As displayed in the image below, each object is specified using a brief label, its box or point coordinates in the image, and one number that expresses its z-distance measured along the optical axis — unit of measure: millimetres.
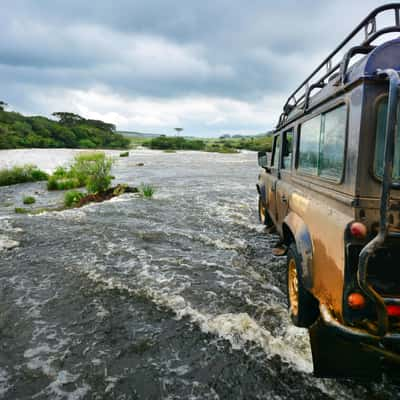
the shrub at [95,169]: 13037
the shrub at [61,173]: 17455
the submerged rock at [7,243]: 5918
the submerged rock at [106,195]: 11705
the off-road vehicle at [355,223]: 1931
